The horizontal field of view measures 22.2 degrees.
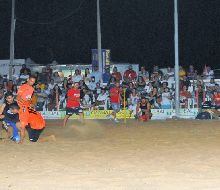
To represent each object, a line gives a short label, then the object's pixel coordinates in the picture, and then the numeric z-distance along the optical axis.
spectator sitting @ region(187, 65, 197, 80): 27.39
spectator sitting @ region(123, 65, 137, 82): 27.22
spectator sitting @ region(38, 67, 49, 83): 27.62
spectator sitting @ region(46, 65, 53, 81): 27.80
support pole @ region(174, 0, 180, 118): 24.67
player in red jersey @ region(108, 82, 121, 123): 23.84
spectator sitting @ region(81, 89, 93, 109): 25.43
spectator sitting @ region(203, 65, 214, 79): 27.78
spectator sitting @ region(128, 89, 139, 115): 25.02
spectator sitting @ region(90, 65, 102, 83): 28.31
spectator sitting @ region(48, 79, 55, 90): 26.70
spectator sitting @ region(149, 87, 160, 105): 24.84
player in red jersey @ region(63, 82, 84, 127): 18.41
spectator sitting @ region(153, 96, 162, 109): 24.83
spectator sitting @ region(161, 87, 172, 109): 25.09
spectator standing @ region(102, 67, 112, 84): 27.95
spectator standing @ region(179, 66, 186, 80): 27.66
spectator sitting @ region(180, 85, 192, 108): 25.78
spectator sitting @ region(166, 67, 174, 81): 27.77
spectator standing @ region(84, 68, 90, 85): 27.19
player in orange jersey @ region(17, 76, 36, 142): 13.46
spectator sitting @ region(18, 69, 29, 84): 27.60
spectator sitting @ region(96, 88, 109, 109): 25.86
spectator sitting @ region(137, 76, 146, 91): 26.06
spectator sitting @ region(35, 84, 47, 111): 25.98
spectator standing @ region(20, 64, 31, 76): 28.17
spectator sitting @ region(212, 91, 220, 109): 23.75
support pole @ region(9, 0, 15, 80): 29.71
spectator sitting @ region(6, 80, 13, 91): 25.81
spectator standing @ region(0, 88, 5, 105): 24.97
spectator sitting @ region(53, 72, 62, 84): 27.84
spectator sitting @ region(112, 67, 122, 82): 26.90
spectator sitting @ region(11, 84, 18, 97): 25.59
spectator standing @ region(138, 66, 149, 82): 27.23
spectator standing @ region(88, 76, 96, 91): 26.58
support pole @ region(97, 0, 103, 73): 30.55
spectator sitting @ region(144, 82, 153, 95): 26.02
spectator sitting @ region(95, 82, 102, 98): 26.17
